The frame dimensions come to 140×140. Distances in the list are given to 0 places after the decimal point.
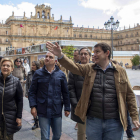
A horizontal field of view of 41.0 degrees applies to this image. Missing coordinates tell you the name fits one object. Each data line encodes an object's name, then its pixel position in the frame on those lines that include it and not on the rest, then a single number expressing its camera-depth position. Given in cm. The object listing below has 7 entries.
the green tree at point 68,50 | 2378
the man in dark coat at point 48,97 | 301
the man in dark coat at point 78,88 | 329
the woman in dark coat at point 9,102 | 301
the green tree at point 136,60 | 3893
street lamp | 1807
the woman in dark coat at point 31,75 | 475
